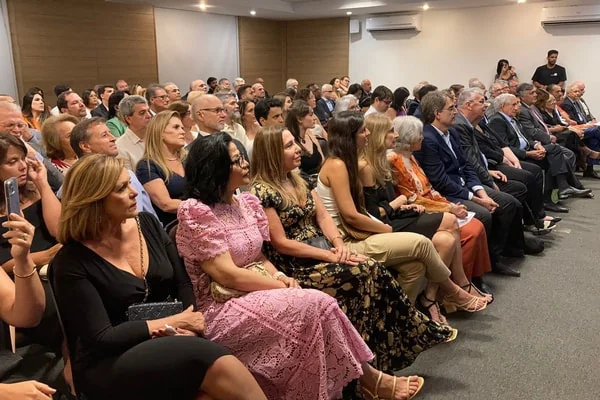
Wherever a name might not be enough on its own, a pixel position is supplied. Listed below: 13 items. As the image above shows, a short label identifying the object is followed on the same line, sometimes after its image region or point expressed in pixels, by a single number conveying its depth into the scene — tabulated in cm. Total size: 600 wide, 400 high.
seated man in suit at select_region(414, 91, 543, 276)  357
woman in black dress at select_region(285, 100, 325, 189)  387
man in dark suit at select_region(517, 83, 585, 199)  552
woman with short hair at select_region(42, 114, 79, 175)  298
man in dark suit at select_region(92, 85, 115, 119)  620
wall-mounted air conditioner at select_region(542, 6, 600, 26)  916
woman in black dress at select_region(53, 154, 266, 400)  151
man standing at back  948
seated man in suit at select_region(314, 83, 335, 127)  755
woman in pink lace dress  183
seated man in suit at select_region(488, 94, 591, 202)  496
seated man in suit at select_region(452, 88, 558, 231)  402
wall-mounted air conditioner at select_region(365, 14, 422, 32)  1100
